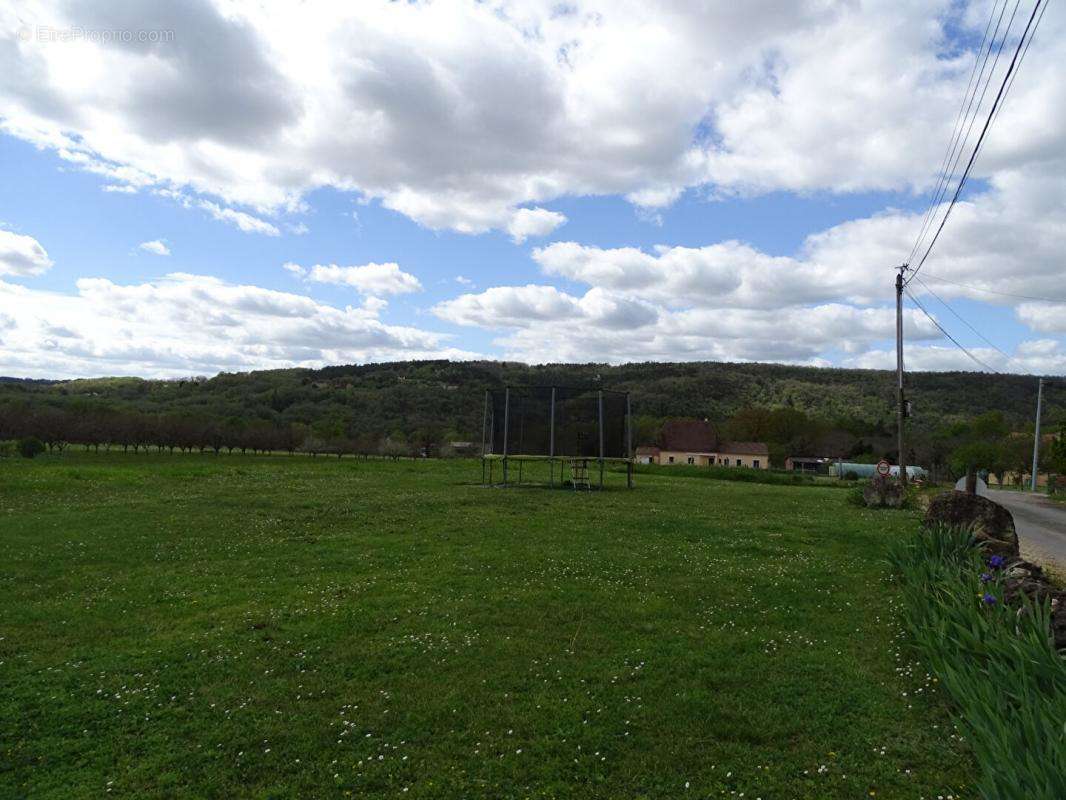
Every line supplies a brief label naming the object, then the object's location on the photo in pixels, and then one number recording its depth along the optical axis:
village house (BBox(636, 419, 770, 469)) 75.00
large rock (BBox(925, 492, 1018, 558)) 10.99
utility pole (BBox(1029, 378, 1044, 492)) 47.22
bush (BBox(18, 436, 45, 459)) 41.09
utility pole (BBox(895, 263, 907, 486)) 27.31
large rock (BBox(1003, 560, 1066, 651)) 5.95
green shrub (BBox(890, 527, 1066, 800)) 3.72
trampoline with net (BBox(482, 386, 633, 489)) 25.88
